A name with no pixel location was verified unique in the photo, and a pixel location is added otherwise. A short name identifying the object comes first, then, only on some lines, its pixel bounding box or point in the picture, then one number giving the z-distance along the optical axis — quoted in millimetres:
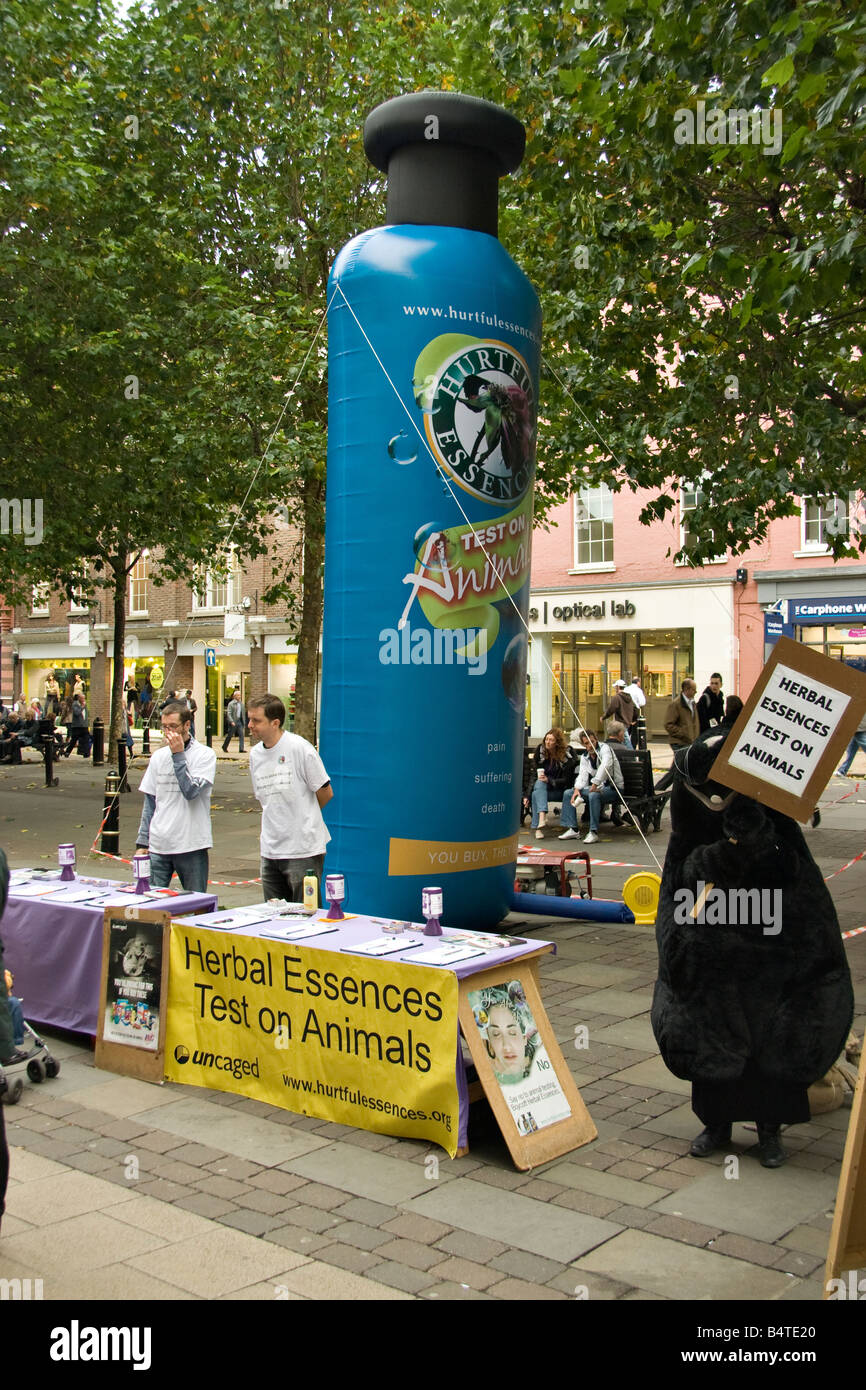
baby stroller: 5941
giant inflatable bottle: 8086
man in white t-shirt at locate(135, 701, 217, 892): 7535
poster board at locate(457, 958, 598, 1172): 4902
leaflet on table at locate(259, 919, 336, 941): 5667
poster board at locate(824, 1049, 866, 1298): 3477
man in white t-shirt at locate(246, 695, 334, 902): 7332
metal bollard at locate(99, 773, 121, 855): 12657
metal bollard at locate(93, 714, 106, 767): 27038
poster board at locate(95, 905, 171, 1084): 6102
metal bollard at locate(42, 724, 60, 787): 23328
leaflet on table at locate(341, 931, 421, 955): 5312
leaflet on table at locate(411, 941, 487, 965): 5078
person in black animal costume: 4766
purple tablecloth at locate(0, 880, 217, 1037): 6598
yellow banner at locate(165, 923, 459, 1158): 5020
